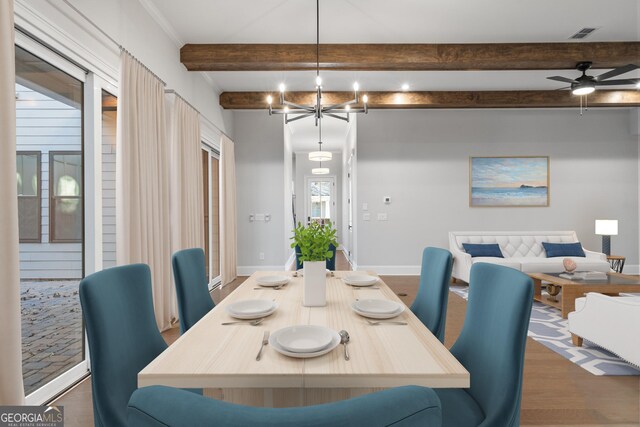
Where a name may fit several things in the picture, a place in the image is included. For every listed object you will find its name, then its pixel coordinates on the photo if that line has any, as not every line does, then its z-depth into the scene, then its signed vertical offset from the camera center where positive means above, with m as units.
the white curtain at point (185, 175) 3.48 +0.43
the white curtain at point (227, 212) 5.23 +0.01
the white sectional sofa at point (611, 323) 2.13 -0.79
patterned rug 2.42 -1.14
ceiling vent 3.57 +1.97
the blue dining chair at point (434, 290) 1.76 -0.43
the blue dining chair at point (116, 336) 1.07 -0.43
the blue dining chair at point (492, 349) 1.06 -0.50
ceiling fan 3.37 +1.44
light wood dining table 0.88 -0.43
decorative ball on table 3.85 -0.62
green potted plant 1.51 -0.21
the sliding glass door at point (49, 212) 2.09 +0.01
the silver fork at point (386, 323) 1.29 -0.43
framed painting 5.91 +0.54
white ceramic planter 1.52 -0.33
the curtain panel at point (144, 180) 2.53 +0.28
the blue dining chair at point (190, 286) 1.75 -0.42
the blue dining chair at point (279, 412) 0.38 -0.23
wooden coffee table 3.33 -0.76
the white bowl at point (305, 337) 1.07 -0.41
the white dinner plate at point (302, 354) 0.97 -0.41
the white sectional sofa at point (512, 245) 4.91 -0.54
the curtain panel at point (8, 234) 1.50 -0.10
